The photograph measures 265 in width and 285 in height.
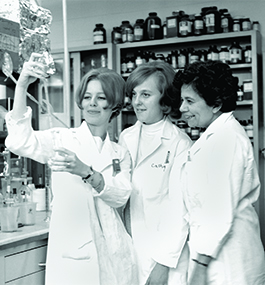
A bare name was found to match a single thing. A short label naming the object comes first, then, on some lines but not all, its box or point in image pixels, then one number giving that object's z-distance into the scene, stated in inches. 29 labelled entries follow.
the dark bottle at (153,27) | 171.9
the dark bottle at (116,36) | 178.1
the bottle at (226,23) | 160.7
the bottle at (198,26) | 162.7
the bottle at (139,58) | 172.6
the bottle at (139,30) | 173.3
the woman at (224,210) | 55.2
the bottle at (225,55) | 159.3
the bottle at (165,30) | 170.5
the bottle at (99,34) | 182.9
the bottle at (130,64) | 173.9
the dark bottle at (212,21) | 160.7
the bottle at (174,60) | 168.2
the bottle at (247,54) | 156.3
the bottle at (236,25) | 160.2
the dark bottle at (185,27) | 163.8
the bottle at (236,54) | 158.4
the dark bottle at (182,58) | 166.4
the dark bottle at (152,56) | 172.9
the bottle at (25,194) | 84.4
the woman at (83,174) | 62.1
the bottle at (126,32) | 176.1
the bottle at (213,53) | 161.0
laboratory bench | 68.8
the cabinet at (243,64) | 153.8
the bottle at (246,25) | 159.5
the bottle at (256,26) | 162.5
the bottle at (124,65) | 175.5
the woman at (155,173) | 66.3
